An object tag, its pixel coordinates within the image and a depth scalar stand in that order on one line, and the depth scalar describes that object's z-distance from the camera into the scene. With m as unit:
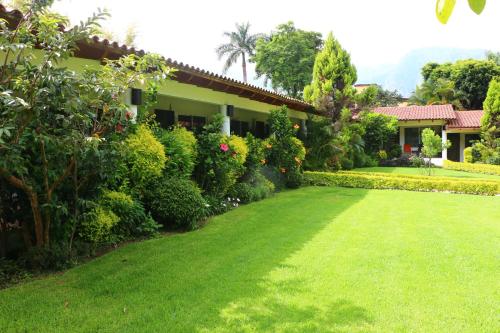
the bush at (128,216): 5.90
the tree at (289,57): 34.84
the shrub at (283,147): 12.87
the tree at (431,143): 17.83
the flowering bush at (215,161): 8.61
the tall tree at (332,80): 18.55
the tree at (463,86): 33.88
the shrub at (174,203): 6.94
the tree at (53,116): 3.54
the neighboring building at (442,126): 25.52
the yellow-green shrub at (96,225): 5.46
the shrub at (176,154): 7.43
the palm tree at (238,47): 42.75
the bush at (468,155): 22.98
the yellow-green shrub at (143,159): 6.52
